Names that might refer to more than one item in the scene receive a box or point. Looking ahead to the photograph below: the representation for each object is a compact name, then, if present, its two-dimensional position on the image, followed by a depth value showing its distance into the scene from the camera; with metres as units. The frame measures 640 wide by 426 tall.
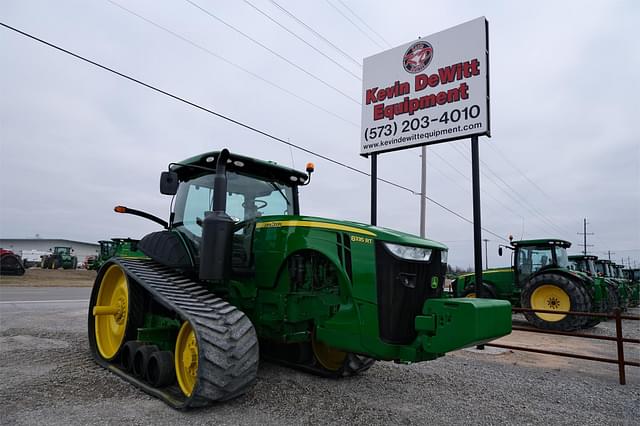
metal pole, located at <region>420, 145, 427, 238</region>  14.98
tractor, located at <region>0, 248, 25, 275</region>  22.94
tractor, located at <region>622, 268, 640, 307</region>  19.06
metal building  75.29
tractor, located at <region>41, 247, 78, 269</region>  35.27
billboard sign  7.38
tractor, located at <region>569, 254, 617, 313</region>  11.70
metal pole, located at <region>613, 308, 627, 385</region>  5.51
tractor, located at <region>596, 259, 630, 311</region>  13.85
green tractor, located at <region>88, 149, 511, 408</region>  3.61
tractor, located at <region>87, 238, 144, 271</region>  19.66
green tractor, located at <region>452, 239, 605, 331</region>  10.48
